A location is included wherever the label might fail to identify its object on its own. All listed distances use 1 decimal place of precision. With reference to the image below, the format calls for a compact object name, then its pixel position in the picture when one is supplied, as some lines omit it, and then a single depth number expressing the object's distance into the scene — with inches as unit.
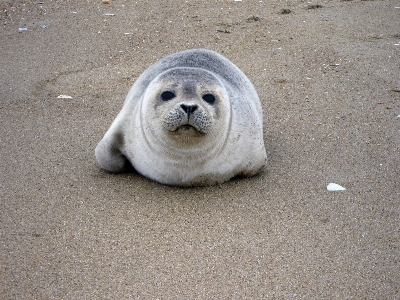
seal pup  138.3
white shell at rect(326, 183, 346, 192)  149.2
